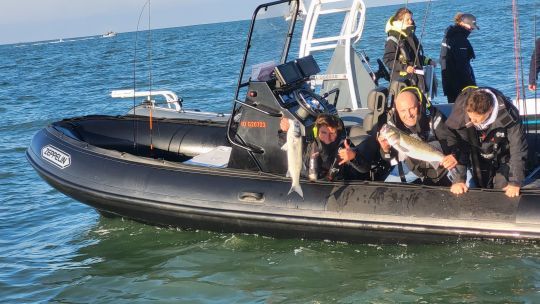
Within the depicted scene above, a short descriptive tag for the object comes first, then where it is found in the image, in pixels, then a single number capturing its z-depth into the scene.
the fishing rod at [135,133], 7.73
